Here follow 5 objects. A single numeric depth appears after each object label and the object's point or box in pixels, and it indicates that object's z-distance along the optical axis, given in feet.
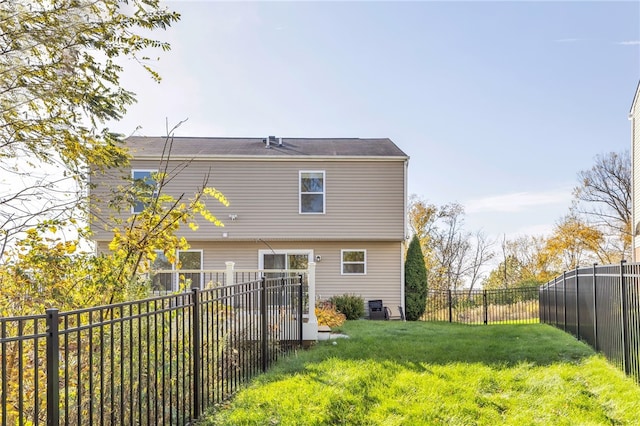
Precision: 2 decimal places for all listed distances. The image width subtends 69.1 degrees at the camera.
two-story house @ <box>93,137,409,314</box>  51.42
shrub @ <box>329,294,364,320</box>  47.67
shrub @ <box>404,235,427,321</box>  54.34
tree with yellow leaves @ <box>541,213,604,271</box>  82.64
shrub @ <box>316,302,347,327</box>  37.35
